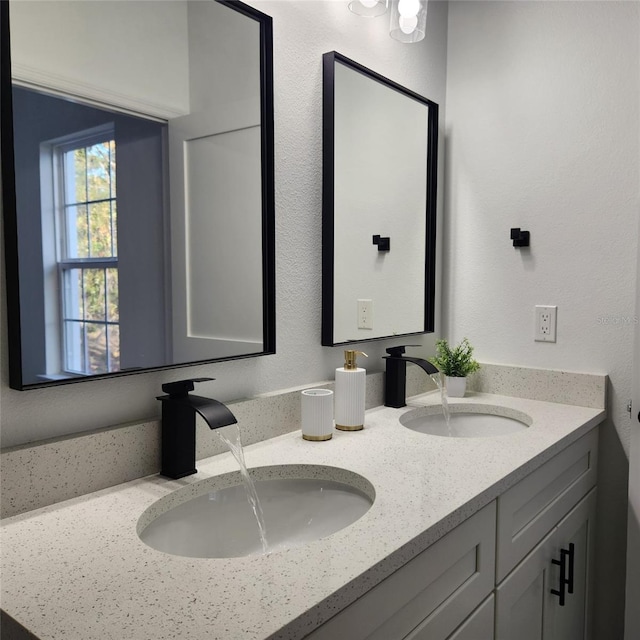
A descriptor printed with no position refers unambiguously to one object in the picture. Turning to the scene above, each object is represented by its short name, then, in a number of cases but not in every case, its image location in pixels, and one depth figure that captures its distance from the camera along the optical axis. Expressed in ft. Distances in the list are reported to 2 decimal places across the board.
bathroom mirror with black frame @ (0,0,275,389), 3.08
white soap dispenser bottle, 4.73
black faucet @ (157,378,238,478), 3.59
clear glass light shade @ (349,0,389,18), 5.05
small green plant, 6.18
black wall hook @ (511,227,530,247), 6.13
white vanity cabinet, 2.77
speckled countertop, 2.14
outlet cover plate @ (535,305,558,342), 6.02
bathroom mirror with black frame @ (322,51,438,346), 5.14
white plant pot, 6.17
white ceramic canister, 4.41
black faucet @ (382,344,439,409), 5.62
